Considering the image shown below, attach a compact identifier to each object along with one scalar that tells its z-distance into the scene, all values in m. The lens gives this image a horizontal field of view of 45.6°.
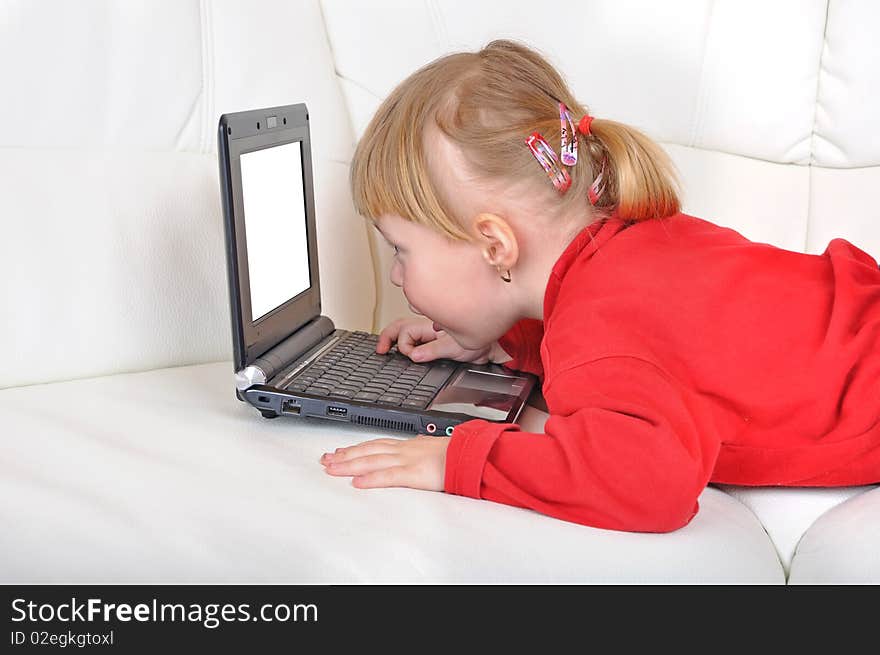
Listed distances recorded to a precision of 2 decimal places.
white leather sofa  0.84
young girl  0.95
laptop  1.10
